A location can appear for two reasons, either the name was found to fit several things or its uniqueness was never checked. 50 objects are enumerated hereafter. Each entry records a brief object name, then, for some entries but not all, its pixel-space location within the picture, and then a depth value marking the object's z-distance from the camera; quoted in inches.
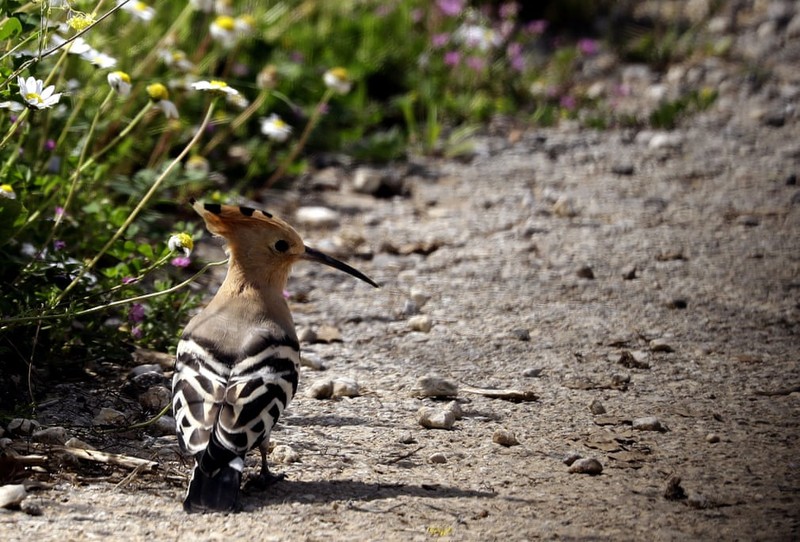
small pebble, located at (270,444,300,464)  249.4
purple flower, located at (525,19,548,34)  621.4
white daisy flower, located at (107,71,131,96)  279.0
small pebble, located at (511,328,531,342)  329.7
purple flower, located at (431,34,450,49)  581.6
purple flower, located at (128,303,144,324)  306.2
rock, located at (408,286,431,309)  364.5
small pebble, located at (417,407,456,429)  268.2
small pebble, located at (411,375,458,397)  289.1
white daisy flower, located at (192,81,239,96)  267.7
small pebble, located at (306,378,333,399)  290.4
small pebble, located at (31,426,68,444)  247.8
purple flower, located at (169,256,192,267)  303.7
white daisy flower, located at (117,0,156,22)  343.9
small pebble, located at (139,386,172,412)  275.7
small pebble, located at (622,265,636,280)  373.7
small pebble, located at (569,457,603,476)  238.2
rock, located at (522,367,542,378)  304.0
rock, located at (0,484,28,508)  215.5
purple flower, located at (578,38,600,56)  619.6
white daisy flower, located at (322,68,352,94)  418.0
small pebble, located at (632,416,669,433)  262.7
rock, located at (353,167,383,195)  479.8
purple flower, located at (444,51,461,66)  569.9
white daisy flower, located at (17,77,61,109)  244.4
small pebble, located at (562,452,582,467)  244.4
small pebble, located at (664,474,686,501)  223.6
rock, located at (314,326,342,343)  336.2
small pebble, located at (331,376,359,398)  291.3
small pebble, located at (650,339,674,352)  316.5
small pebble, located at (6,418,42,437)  251.0
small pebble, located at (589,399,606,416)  275.7
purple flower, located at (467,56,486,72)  568.4
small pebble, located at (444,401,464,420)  275.0
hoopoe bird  216.8
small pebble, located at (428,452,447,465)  248.5
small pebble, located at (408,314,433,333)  340.2
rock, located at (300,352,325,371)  314.7
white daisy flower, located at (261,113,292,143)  391.9
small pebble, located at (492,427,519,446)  256.1
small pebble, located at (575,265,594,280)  376.8
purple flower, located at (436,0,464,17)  602.5
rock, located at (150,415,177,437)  263.9
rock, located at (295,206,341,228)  444.5
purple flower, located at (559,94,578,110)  569.6
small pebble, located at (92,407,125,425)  265.3
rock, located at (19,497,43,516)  215.0
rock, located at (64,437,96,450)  242.4
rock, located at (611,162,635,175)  482.9
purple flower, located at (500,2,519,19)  590.6
